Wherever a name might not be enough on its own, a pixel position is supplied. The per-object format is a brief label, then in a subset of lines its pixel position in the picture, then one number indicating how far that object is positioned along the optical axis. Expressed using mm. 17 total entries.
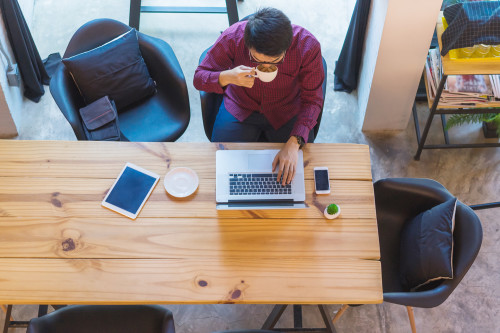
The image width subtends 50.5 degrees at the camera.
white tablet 2199
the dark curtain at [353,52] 3107
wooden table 2033
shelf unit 2695
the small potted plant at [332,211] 2160
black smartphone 2256
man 2086
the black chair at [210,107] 2711
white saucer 2242
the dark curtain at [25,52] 3113
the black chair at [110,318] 2271
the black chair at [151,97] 2777
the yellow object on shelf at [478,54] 2709
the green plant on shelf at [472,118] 3223
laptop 2229
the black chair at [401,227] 2105
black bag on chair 2742
